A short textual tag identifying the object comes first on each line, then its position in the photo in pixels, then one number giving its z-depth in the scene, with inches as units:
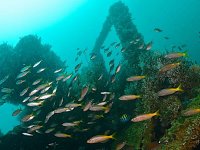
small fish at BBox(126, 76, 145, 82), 256.6
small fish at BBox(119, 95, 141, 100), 237.6
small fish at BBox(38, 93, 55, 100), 309.8
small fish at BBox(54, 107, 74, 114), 283.9
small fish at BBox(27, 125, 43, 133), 310.5
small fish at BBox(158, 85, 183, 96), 213.3
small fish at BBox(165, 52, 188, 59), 236.2
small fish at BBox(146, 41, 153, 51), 380.1
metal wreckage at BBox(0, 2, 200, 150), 240.8
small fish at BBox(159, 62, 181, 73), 230.1
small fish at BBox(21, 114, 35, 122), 308.5
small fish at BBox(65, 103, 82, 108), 283.0
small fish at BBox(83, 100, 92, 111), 277.2
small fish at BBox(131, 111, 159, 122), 199.6
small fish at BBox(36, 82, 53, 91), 322.9
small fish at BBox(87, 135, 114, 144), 209.0
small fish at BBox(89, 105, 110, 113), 261.2
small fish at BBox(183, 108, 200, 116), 180.9
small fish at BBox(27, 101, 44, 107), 318.7
